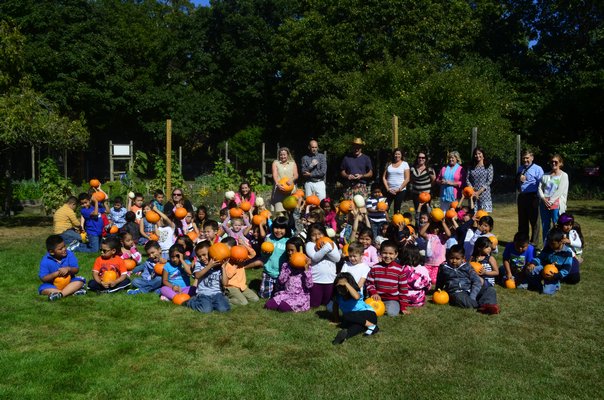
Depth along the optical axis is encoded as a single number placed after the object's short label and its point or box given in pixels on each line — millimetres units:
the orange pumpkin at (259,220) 9836
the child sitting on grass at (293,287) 7625
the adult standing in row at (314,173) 11680
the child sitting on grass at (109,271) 8602
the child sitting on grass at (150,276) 8758
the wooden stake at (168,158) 15148
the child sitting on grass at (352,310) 6502
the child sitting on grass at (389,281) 7488
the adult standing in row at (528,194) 11375
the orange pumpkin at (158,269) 8891
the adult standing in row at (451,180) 11289
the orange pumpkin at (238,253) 8055
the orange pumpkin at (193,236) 10455
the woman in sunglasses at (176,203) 11875
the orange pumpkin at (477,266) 8508
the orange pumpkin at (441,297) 7926
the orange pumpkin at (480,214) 10058
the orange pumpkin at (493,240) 9562
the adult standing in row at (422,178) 11492
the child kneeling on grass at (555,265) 8586
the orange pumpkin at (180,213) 11258
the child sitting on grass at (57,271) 8266
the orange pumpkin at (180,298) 7948
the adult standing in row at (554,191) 10781
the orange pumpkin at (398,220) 10156
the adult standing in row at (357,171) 11719
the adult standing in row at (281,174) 11523
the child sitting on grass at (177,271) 8539
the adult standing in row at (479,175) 11148
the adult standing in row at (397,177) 11547
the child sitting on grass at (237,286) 7961
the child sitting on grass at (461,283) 7773
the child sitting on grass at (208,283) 7617
